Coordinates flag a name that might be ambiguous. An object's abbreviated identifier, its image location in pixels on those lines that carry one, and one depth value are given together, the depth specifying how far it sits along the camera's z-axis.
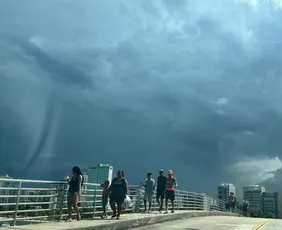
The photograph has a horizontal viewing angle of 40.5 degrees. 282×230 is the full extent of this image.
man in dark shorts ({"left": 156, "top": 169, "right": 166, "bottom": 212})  16.09
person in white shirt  15.99
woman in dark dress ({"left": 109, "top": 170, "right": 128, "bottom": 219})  12.53
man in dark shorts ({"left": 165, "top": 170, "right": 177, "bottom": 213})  16.19
